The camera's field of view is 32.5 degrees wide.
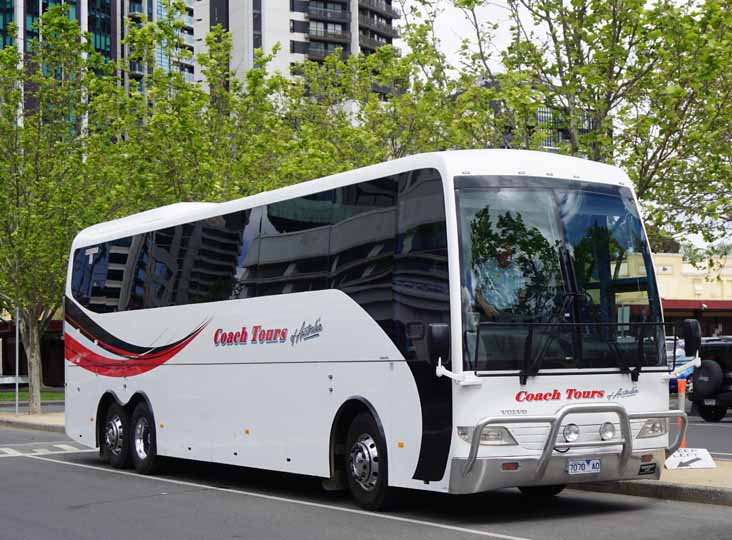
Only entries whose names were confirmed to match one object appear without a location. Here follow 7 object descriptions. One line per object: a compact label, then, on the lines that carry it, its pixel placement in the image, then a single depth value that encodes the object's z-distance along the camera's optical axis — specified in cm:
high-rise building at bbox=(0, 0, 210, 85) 10394
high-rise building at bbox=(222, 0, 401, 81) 11688
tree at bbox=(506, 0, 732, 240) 1655
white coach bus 1170
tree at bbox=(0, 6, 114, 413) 3500
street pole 3562
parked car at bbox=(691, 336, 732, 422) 2800
